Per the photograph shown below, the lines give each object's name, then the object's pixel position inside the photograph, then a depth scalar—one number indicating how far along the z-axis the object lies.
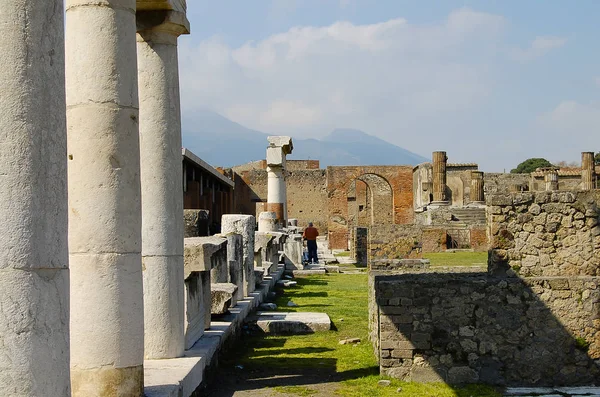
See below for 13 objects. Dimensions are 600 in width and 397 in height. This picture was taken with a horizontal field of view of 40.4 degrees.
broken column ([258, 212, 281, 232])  22.02
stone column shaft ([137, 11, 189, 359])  5.92
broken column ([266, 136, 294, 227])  24.69
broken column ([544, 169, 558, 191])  43.59
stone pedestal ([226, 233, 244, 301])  10.44
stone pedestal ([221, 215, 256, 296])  12.08
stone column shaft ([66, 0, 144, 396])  4.57
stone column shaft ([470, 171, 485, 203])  42.97
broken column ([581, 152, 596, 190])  48.88
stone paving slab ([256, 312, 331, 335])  9.41
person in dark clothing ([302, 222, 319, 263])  22.90
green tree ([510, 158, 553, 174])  75.19
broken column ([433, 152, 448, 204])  44.22
